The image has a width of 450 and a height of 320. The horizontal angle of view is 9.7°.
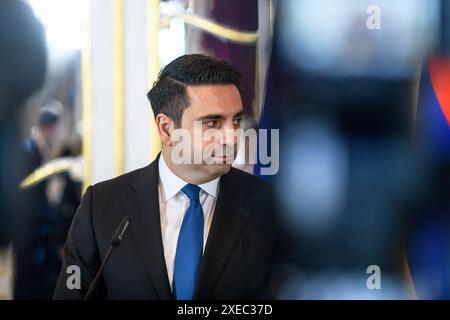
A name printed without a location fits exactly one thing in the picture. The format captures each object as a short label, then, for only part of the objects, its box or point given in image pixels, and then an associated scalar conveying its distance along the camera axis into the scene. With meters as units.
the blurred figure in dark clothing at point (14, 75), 5.16
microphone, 5.07
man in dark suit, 5.12
